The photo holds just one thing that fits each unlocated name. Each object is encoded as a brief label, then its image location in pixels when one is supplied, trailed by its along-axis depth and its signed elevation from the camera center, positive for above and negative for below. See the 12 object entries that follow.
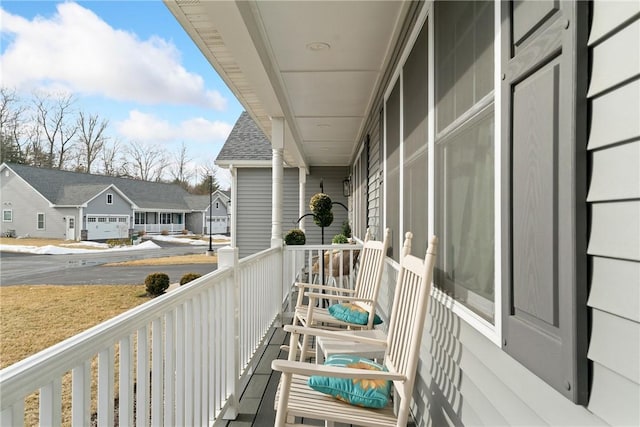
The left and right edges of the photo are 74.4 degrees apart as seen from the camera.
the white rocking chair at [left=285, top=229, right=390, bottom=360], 2.99 -0.60
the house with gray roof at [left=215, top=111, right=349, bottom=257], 11.01 +0.59
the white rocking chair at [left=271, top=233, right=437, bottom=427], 1.60 -0.64
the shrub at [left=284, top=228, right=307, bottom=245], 5.91 -0.34
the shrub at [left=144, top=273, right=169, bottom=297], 10.59 -1.76
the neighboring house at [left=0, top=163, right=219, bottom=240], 20.34 +0.41
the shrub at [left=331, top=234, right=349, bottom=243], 7.43 -0.44
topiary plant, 7.66 +0.10
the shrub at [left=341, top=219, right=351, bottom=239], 9.13 -0.34
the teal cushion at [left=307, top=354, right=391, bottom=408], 1.71 -0.72
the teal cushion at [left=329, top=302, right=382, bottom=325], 2.98 -0.72
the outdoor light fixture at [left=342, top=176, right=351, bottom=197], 10.04 +0.67
